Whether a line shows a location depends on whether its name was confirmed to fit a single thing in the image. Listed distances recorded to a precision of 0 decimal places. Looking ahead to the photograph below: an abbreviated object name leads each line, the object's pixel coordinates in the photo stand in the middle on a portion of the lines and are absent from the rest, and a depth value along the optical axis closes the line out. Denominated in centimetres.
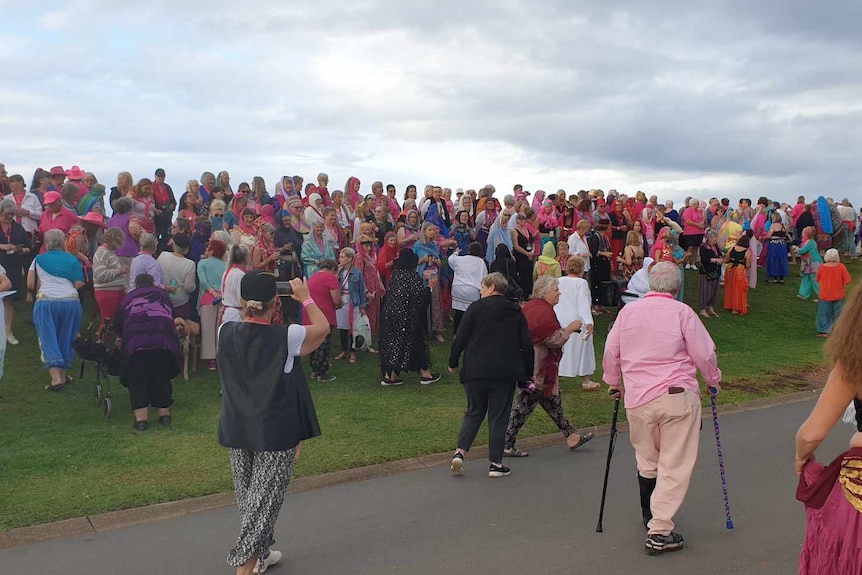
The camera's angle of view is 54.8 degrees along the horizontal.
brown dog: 1084
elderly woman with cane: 574
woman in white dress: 1063
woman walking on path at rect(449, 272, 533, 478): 754
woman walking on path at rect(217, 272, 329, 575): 506
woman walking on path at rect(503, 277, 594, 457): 801
